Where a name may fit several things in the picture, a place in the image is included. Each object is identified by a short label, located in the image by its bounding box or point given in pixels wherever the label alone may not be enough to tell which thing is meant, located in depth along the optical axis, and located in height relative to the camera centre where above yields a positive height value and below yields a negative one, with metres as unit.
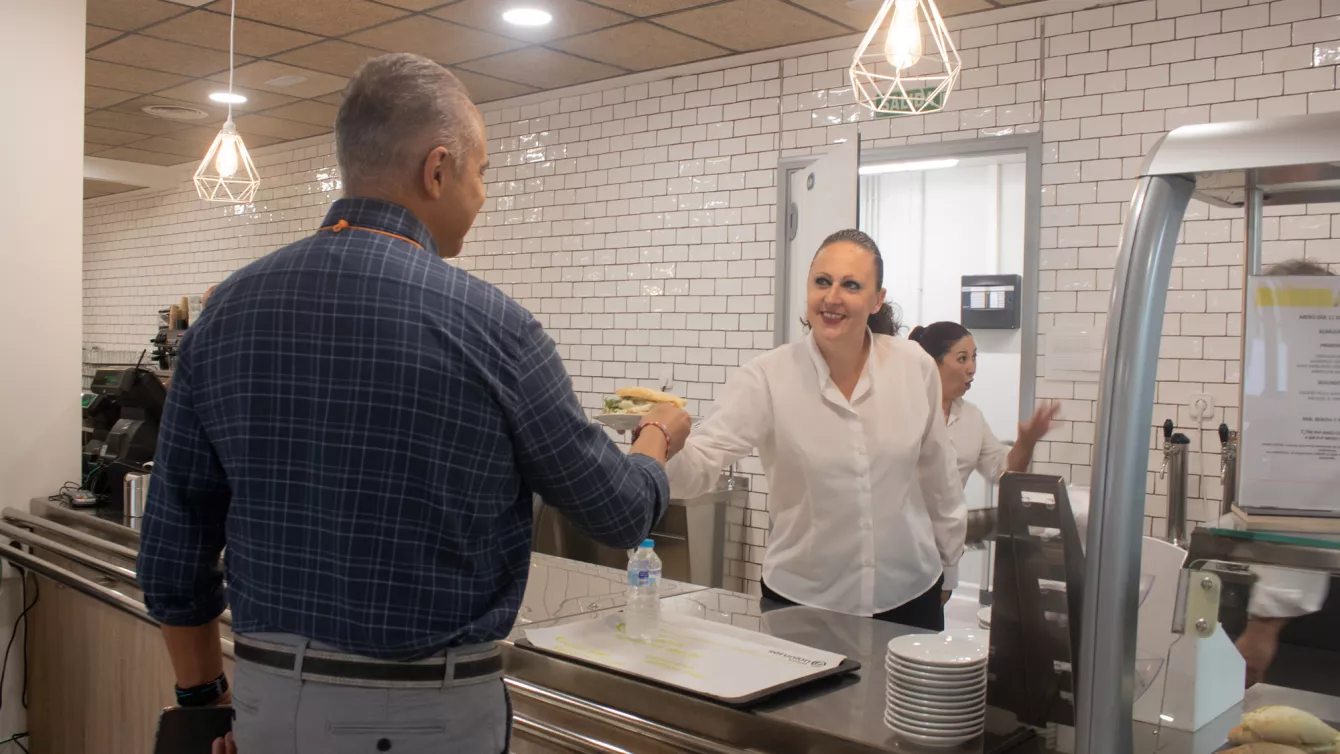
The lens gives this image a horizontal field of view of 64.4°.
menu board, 1.08 -0.03
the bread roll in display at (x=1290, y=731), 1.12 -0.38
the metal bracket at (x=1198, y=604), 1.12 -0.25
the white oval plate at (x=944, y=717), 1.45 -0.48
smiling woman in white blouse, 2.65 -0.21
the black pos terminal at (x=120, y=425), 4.00 -0.30
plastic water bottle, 2.07 -0.47
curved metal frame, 1.10 +0.03
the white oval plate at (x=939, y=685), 1.45 -0.44
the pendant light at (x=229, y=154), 4.19 +0.79
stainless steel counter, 1.48 -0.54
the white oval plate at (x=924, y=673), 1.45 -0.42
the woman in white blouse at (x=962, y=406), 3.98 -0.16
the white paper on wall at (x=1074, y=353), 4.32 +0.06
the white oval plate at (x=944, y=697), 1.45 -0.45
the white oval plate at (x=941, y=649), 1.44 -0.40
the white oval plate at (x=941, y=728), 1.45 -0.50
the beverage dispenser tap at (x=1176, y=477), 3.78 -0.39
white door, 4.41 +0.68
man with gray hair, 1.32 -0.12
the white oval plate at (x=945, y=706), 1.45 -0.47
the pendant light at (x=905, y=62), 2.88 +0.96
